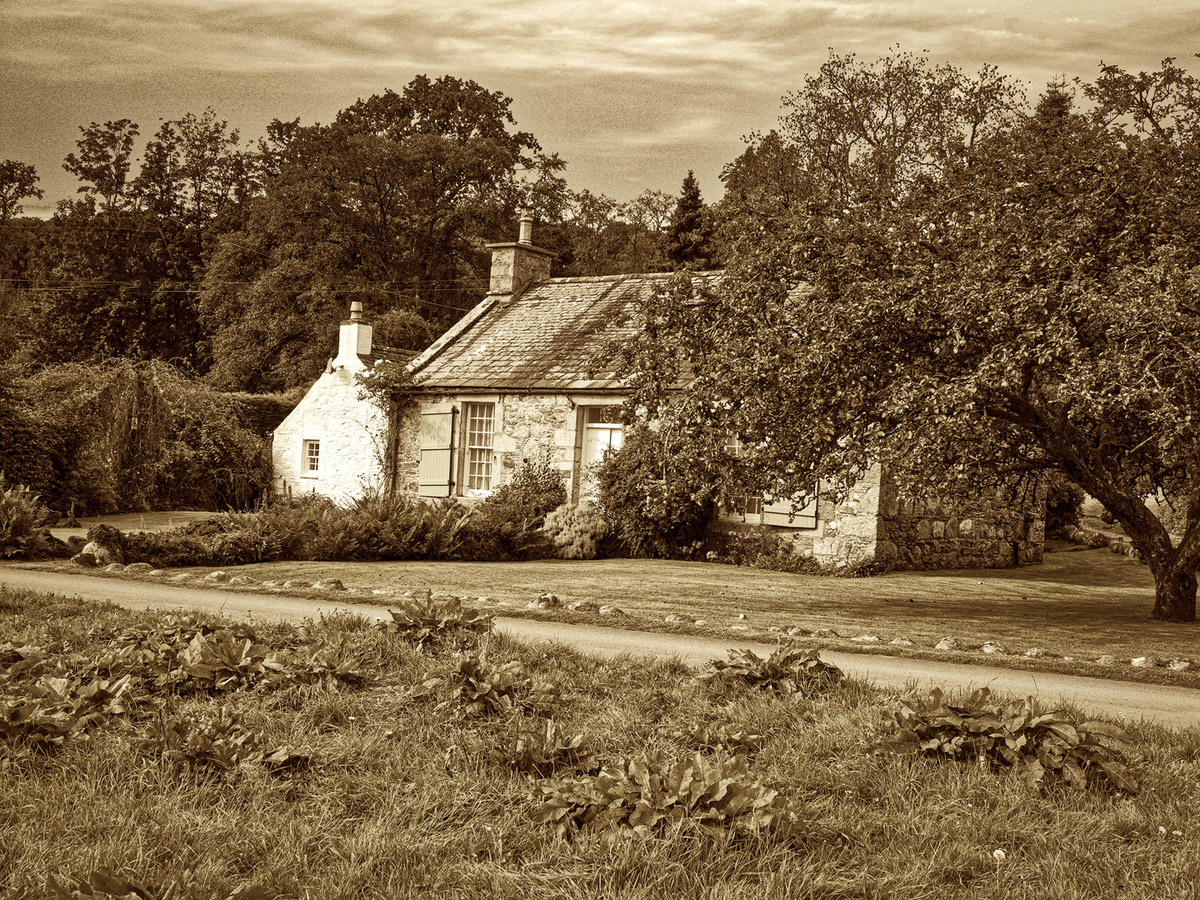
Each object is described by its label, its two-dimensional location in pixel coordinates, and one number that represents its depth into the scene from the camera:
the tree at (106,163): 44.75
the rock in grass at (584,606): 10.96
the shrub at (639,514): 19.05
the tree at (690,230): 36.06
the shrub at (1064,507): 27.66
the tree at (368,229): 36.78
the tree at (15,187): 51.16
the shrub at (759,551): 18.59
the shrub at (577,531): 19.06
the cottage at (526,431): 19.11
